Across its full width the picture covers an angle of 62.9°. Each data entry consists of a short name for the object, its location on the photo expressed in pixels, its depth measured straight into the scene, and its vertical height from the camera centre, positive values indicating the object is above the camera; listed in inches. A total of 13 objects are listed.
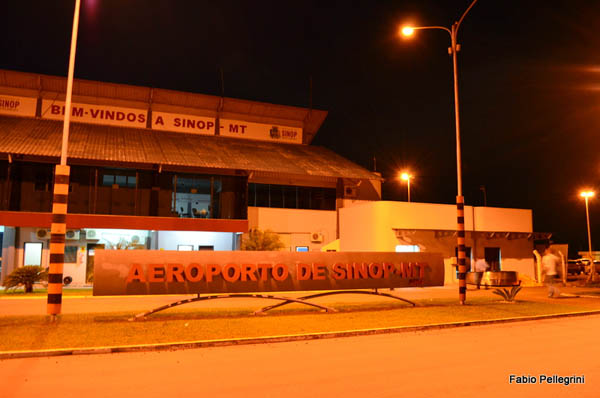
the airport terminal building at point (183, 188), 1060.5 +158.5
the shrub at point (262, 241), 1097.4 +26.8
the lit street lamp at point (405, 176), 1425.9 +225.6
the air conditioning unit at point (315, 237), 1289.4 +42.5
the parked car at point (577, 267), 1423.2 -35.7
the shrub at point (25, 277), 851.4 -44.5
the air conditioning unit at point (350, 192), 1375.5 +172.8
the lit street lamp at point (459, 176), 632.4 +104.1
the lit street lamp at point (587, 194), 1590.8 +197.9
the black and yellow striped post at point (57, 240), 454.6 +11.1
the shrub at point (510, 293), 662.4 -52.6
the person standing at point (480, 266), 1082.7 -26.4
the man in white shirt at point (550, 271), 698.9 -24.2
